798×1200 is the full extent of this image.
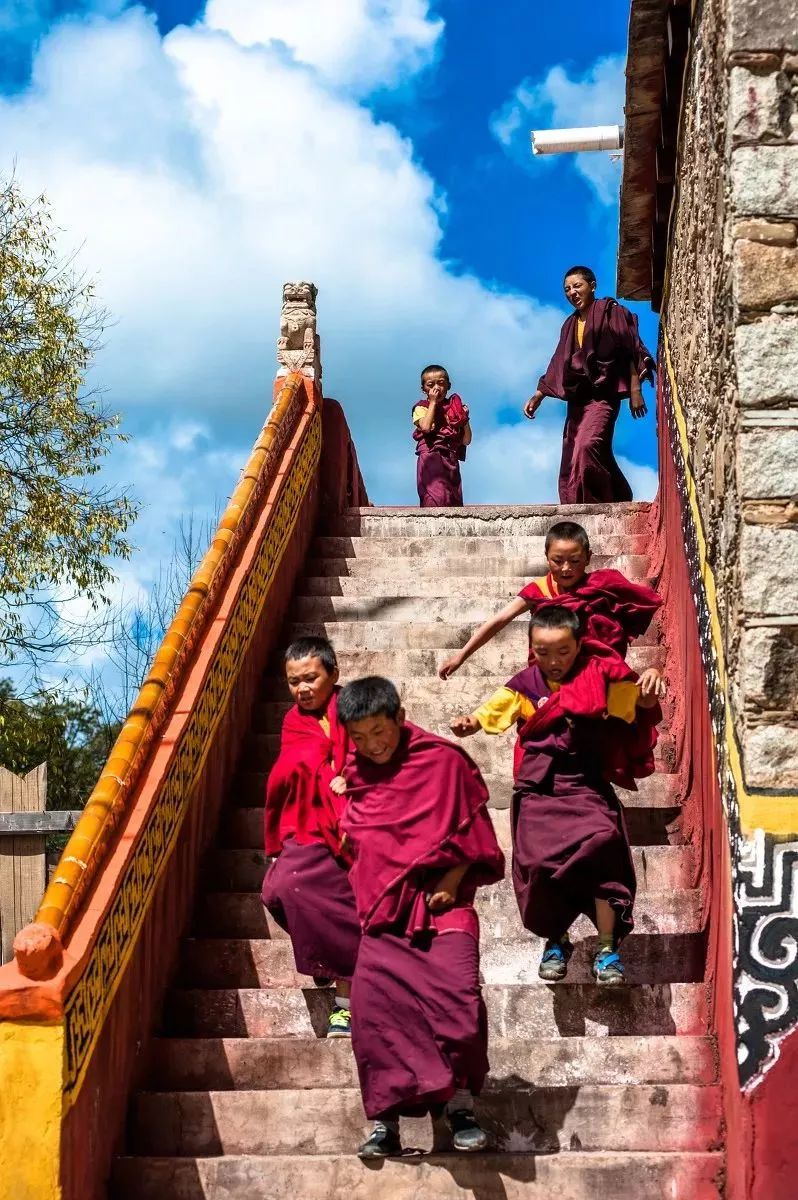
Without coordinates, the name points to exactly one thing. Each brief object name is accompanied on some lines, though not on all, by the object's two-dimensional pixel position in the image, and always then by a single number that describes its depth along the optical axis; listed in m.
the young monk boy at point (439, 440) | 11.36
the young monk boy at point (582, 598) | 5.96
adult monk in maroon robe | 9.54
